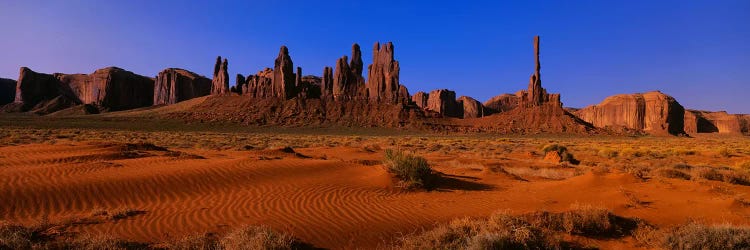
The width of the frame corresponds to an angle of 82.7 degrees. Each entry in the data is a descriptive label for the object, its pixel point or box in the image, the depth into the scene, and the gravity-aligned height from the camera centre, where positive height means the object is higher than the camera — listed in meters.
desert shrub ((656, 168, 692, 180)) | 14.45 -1.26
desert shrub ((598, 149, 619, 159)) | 26.80 -1.08
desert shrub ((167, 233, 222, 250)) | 5.66 -1.57
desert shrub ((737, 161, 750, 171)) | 18.52 -1.18
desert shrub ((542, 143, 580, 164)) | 22.00 -0.97
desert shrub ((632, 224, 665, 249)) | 6.16 -1.51
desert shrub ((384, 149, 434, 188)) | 11.49 -1.09
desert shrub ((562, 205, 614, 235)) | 6.89 -1.42
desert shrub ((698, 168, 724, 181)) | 14.20 -1.24
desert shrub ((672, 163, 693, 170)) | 18.85 -1.28
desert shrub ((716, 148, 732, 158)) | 27.11 -0.91
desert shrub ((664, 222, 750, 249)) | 5.55 -1.33
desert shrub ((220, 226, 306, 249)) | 5.42 -1.46
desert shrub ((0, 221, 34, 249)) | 5.24 -1.44
